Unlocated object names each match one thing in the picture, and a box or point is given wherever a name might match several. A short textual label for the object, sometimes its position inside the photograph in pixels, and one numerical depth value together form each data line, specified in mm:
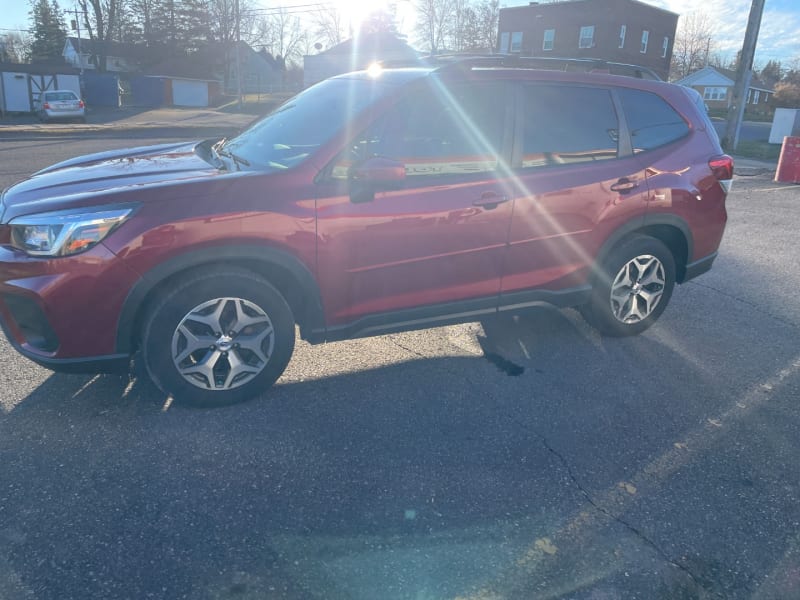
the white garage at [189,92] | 52219
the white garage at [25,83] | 35500
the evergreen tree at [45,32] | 62031
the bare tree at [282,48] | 80000
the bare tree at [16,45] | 69256
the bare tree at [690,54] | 79062
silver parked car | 29953
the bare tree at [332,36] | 67875
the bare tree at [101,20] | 52719
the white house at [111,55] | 60281
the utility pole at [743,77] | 16844
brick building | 44125
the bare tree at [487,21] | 60531
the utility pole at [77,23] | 55750
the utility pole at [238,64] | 34156
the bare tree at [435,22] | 65750
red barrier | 14047
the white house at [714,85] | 65125
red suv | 3139
